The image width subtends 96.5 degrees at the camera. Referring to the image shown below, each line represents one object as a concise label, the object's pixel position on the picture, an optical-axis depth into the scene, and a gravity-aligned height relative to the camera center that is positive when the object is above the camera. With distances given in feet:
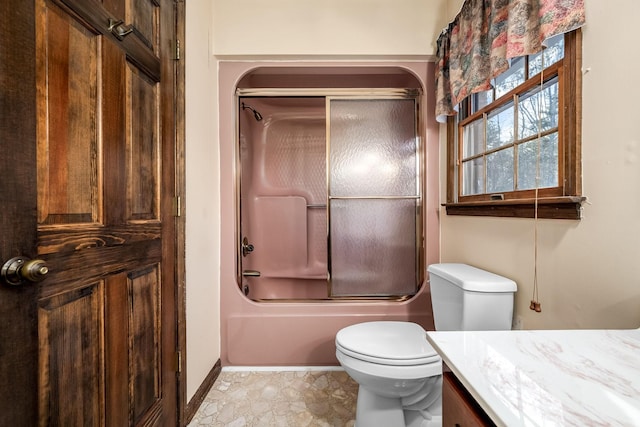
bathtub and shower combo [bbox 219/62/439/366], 6.07 -0.11
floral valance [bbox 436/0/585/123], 2.95 +2.24
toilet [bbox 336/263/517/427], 3.76 -1.90
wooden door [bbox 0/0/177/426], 2.01 +0.02
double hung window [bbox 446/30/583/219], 3.04 +0.98
